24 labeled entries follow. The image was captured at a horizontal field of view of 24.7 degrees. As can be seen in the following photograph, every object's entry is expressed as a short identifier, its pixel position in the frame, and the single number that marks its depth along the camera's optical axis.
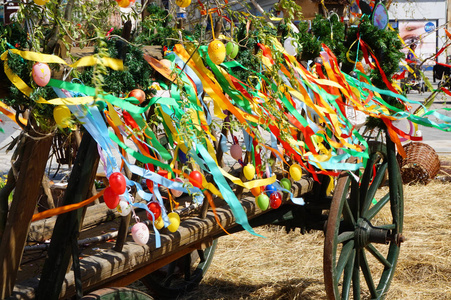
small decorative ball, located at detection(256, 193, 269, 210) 3.72
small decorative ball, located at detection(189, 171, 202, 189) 3.42
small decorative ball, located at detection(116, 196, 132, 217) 3.32
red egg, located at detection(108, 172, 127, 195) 3.11
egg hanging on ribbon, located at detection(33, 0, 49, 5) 2.96
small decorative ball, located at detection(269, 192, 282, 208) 3.94
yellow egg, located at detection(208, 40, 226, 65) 3.28
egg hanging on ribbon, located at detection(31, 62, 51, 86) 2.94
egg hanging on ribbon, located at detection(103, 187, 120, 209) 3.15
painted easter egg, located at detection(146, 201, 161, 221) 3.47
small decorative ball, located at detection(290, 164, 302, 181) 3.99
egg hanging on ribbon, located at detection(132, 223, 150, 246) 3.34
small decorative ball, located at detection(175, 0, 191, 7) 3.27
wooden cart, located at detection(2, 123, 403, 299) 3.27
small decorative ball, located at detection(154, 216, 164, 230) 3.48
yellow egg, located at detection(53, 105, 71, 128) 3.02
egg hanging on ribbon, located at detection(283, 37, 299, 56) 4.05
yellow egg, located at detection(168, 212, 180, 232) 3.47
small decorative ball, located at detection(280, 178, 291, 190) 4.10
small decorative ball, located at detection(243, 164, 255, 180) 3.68
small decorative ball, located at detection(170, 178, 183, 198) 4.08
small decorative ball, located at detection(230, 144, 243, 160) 3.87
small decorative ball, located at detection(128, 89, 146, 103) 3.21
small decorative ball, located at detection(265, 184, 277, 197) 4.04
